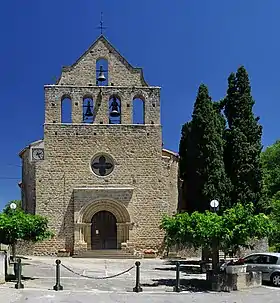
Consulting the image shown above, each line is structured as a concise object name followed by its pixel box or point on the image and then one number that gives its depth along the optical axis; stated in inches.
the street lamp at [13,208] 647.5
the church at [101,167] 849.2
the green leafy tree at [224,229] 476.7
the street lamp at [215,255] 487.9
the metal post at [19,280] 460.8
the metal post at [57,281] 464.6
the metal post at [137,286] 465.0
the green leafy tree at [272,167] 1281.7
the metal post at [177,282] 471.3
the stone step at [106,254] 824.2
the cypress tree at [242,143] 812.9
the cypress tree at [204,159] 804.6
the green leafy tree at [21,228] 515.0
